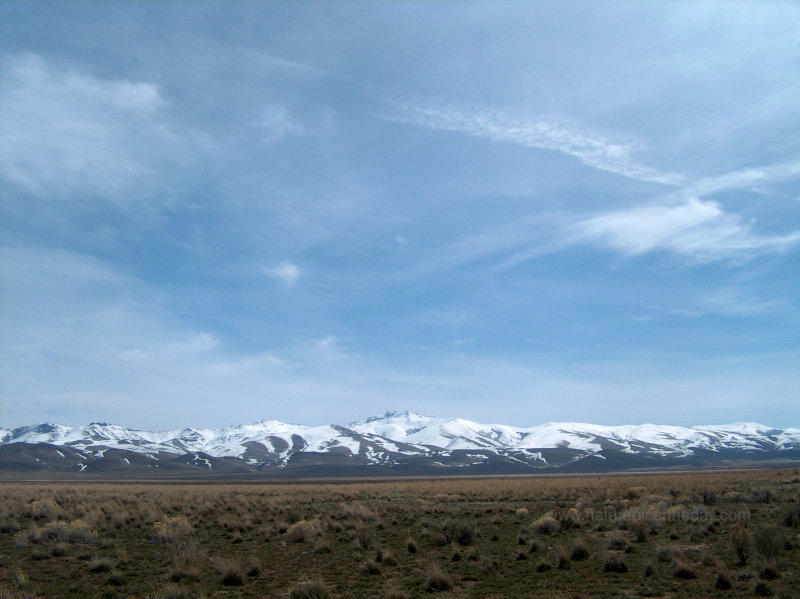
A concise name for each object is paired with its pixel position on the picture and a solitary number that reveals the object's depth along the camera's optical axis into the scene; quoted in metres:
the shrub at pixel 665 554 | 13.97
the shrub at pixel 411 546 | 16.69
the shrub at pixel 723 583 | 11.36
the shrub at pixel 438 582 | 12.35
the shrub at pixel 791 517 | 17.37
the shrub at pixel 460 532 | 17.94
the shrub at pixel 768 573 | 11.86
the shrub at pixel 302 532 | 19.09
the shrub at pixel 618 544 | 15.65
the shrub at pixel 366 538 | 17.58
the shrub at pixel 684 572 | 12.39
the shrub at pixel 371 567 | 14.16
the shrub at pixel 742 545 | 13.35
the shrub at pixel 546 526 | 18.86
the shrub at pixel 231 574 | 13.25
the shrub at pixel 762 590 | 10.82
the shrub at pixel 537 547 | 15.89
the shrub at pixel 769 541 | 13.35
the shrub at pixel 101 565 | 14.59
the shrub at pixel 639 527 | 16.88
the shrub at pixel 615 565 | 13.27
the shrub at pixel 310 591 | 11.51
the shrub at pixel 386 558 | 15.12
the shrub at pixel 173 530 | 18.69
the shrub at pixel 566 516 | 19.78
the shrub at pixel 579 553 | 14.73
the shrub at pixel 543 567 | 13.79
